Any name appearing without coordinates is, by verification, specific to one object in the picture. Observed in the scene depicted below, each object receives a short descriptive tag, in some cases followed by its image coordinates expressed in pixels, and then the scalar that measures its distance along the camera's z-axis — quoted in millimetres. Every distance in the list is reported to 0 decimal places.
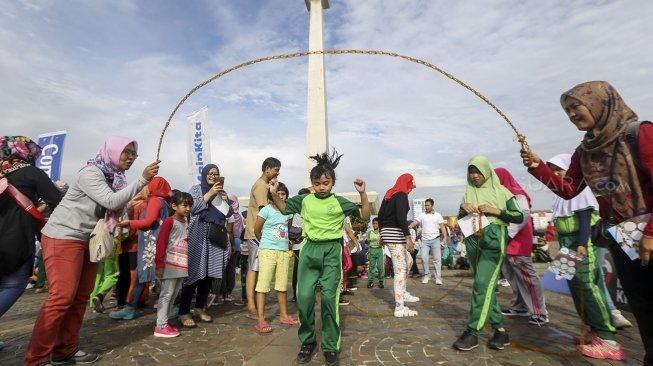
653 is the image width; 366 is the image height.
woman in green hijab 3248
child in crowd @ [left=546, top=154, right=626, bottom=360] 3146
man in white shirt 8633
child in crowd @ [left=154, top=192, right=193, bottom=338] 3857
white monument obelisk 19109
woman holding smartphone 4375
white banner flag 11031
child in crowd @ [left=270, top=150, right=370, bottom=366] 3010
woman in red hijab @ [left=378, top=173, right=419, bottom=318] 4984
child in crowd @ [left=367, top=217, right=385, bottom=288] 8328
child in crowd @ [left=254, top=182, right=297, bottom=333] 4113
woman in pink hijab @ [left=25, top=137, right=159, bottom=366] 2723
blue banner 9469
